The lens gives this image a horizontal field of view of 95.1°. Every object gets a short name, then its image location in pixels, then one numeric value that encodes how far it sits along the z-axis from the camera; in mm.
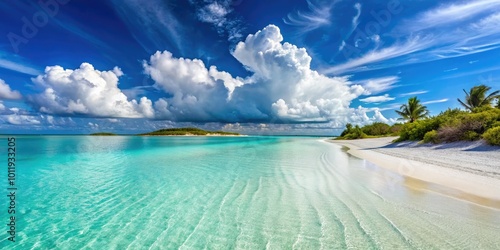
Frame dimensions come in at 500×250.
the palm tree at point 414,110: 54438
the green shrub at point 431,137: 22078
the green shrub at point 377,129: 68650
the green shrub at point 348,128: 78350
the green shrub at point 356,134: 68700
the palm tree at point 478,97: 38547
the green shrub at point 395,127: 63100
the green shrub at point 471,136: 17661
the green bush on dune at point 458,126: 18109
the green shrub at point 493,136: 14945
